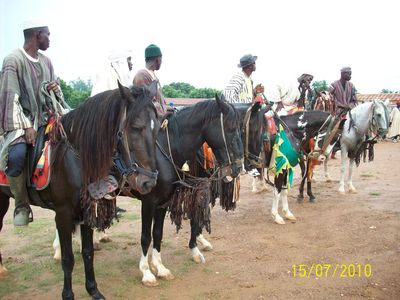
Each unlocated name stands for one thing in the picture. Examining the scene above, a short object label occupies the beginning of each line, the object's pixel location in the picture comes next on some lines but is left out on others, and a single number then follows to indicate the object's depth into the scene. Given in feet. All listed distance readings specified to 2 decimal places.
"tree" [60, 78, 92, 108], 79.92
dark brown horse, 10.66
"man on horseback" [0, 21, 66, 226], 12.01
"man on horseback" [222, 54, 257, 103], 20.92
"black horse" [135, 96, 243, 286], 13.65
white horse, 27.55
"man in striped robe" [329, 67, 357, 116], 31.19
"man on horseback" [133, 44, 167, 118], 16.09
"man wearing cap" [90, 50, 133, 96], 18.93
